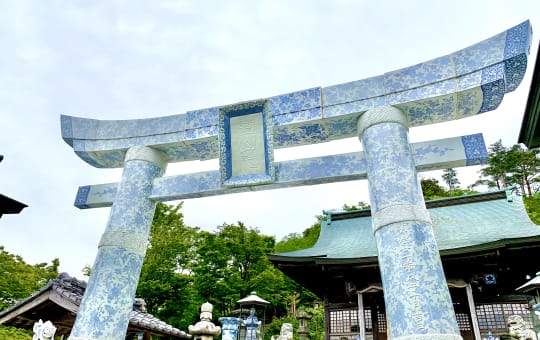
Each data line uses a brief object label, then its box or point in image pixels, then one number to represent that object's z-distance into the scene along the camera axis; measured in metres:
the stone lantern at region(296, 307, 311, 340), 9.48
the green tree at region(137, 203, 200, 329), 15.74
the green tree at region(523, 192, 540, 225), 17.83
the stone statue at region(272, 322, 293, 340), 6.86
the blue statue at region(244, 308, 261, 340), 7.11
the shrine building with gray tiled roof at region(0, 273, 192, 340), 6.64
